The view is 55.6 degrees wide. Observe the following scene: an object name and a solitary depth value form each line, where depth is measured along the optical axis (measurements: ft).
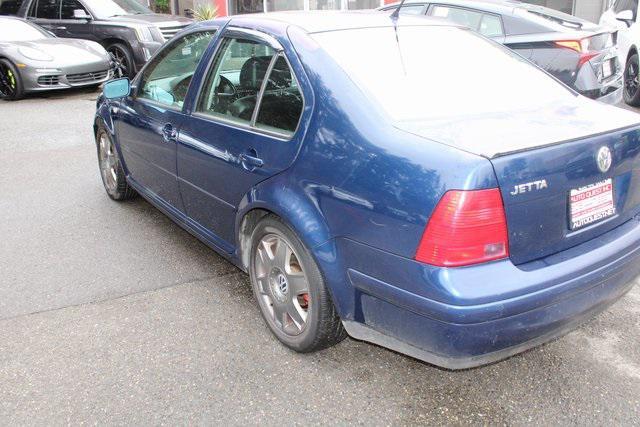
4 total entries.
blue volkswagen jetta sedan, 7.19
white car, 27.76
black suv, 36.11
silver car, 32.86
